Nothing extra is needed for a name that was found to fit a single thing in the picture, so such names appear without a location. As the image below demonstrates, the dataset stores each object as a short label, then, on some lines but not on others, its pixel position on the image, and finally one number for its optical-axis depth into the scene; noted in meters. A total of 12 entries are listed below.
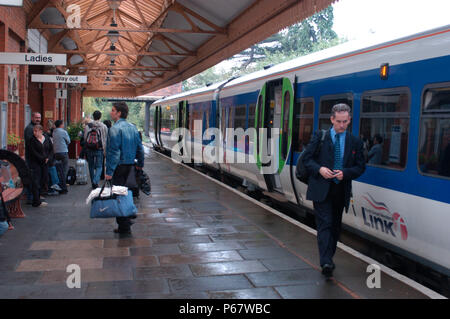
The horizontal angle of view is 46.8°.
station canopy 11.59
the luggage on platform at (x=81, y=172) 12.72
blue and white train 5.11
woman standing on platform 9.18
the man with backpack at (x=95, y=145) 11.23
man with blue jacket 6.92
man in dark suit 5.13
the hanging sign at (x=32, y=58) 8.91
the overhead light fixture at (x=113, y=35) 13.66
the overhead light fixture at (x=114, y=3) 11.39
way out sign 12.36
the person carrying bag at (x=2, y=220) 5.74
